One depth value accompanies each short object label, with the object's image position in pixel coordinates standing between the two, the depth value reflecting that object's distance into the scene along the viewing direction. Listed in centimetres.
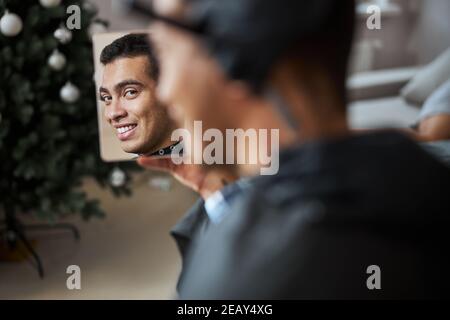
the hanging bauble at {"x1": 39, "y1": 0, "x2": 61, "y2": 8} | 151
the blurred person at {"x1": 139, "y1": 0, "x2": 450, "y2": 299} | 47
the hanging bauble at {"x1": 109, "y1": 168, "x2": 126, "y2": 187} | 176
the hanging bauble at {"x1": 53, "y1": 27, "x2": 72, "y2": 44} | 156
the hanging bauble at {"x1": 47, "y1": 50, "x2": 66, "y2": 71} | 155
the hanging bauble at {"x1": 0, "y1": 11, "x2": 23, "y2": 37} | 147
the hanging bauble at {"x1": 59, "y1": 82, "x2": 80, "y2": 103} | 159
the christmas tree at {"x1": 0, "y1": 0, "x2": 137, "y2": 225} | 156
